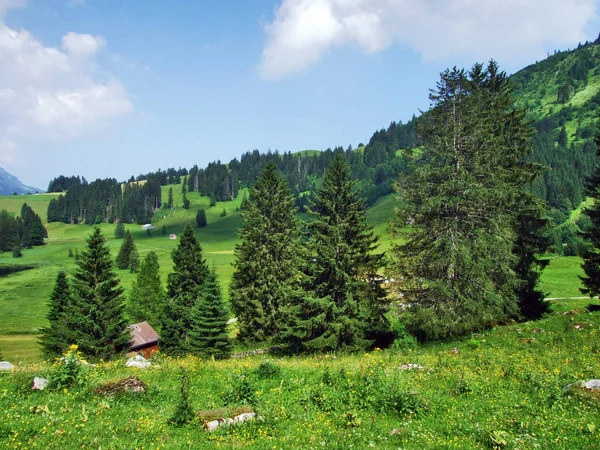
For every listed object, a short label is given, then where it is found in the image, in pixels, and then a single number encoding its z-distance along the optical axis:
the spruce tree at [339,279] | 25.31
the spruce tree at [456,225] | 21.55
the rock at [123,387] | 10.88
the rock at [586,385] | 10.06
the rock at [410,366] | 14.89
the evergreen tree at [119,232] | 196.75
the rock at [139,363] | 15.41
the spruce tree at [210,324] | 32.75
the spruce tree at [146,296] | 67.44
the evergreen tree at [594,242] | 28.00
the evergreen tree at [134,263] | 122.39
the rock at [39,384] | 10.94
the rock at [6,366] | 14.17
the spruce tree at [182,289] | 40.12
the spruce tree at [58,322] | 37.75
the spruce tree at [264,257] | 37.56
